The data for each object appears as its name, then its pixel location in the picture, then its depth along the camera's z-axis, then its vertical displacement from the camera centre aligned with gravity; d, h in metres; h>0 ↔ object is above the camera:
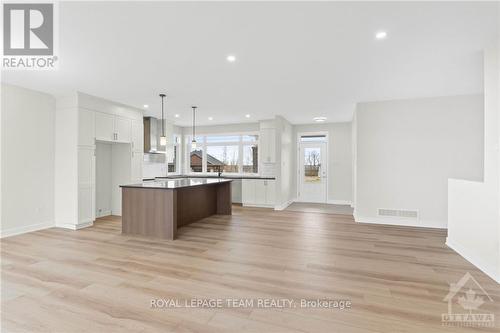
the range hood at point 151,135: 6.86 +0.84
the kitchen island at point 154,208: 4.25 -0.78
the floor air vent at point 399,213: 5.30 -1.01
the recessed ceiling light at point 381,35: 2.68 +1.42
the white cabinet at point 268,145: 7.38 +0.61
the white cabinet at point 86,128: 4.99 +0.75
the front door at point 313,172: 8.59 -0.23
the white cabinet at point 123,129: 5.79 +0.84
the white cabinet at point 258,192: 7.48 -0.83
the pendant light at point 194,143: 5.98 +0.52
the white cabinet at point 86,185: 5.02 -0.41
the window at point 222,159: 8.93 +0.22
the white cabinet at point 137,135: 6.26 +0.75
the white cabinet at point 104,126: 5.34 +0.83
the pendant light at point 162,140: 5.00 +0.50
